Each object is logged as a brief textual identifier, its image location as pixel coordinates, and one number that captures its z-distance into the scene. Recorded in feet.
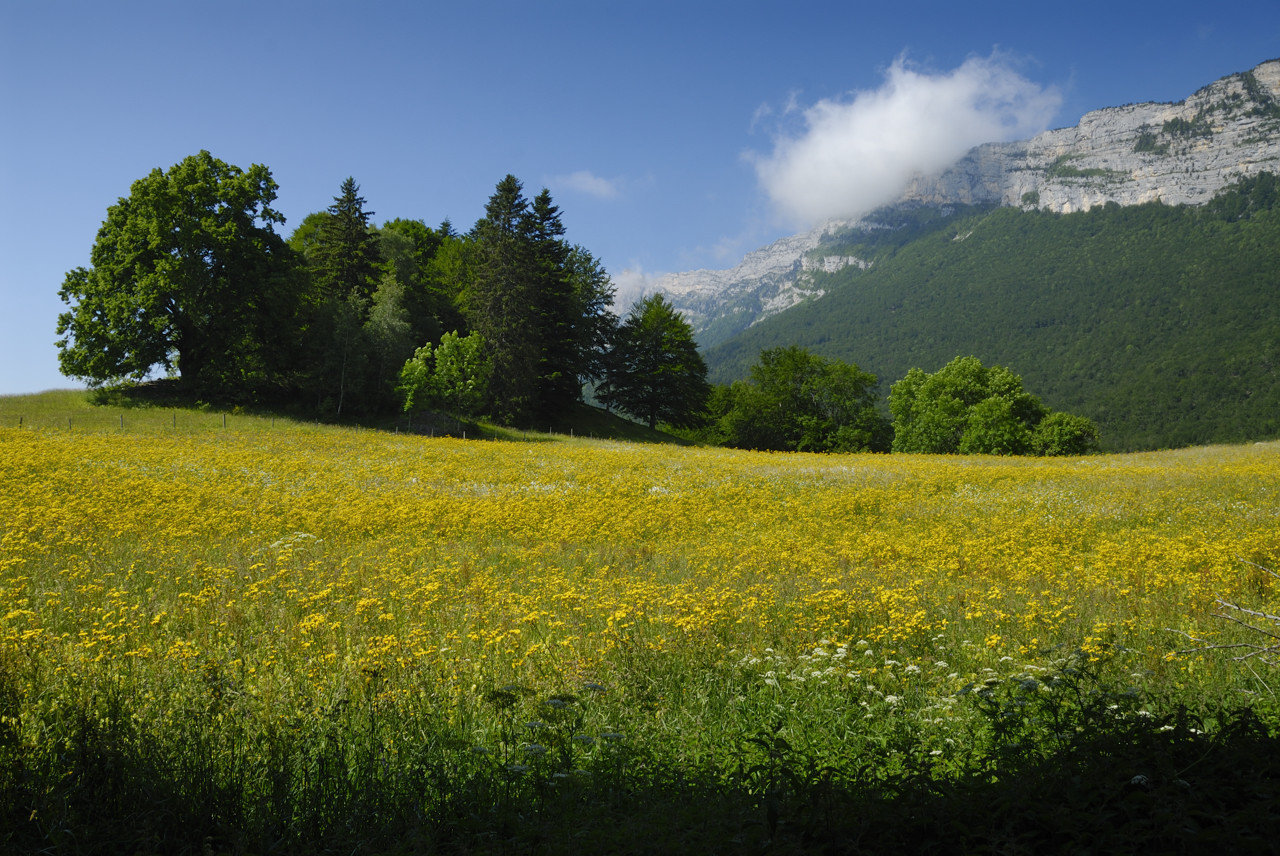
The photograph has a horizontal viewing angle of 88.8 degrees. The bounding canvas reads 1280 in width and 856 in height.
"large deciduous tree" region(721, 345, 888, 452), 225.56
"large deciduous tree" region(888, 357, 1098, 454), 201.57
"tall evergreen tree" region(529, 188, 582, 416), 183.83
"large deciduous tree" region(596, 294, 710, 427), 212.43
